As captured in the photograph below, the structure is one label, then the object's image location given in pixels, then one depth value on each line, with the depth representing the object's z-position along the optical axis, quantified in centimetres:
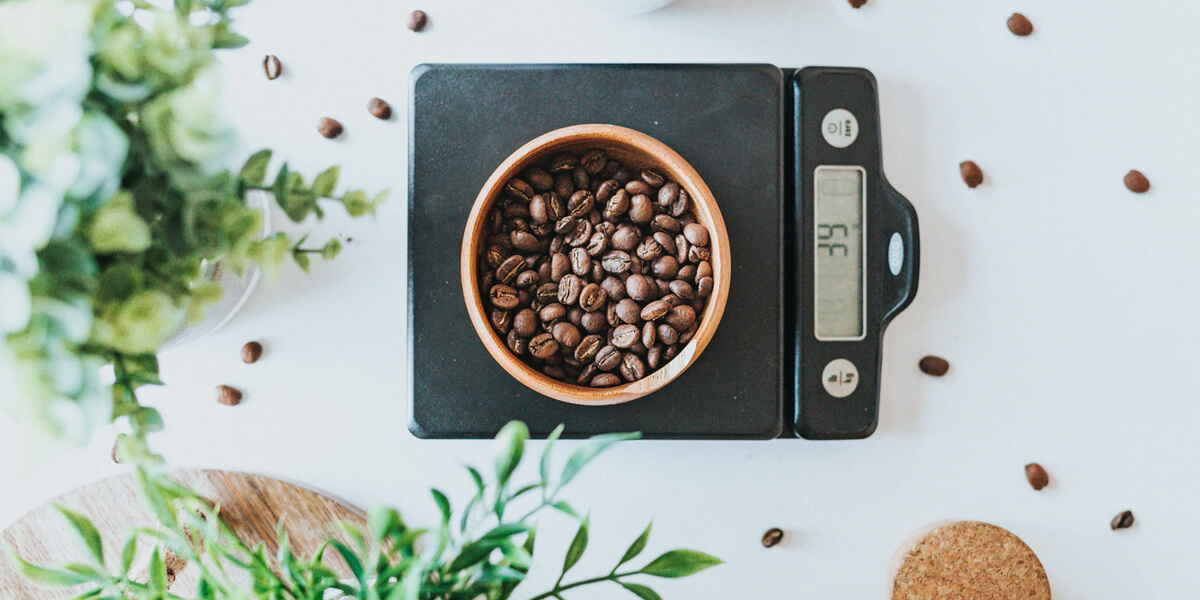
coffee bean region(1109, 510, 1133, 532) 93
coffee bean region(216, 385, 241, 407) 87
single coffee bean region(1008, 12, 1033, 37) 91
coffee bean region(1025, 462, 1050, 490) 92
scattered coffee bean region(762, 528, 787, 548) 90
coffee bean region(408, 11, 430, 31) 87
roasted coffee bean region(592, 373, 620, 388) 74
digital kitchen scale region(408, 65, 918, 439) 81
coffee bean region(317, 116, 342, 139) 87
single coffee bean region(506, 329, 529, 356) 75
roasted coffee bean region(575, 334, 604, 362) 76
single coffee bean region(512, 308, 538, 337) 75
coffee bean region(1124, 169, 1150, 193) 92
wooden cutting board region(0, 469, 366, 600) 83
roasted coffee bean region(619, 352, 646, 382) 74
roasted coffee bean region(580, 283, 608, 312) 75
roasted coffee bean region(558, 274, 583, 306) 76
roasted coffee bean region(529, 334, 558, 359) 75
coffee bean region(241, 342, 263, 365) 87
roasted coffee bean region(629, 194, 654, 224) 76
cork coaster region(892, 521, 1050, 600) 86
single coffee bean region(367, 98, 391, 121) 88
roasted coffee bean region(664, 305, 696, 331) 74
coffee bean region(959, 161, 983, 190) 91
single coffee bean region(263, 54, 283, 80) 88
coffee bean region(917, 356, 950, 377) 91
